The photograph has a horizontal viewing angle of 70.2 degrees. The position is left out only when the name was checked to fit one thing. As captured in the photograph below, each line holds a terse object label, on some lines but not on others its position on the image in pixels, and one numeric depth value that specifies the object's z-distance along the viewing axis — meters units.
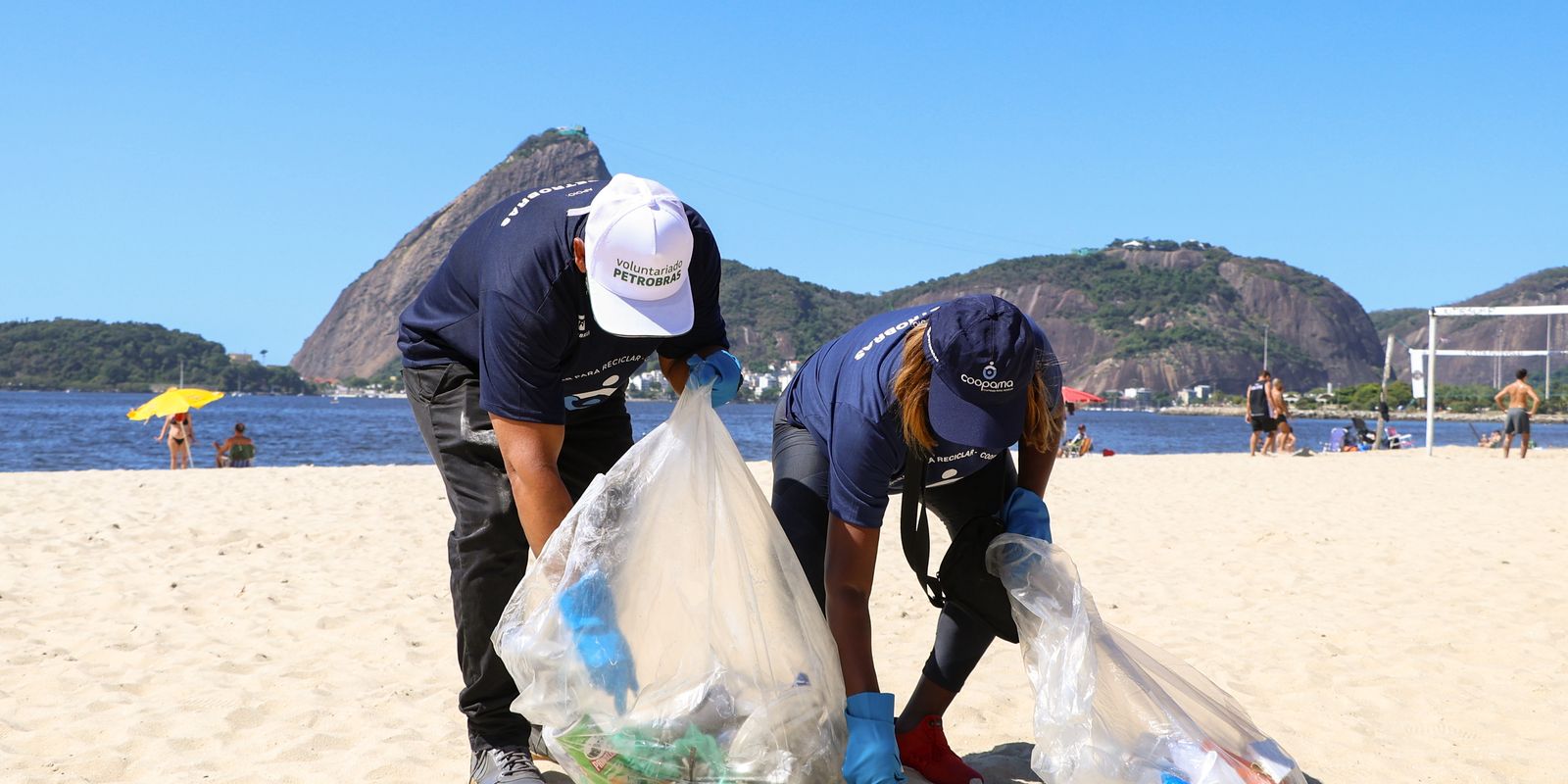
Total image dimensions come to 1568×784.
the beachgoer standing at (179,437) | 14.63
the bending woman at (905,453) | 2.10
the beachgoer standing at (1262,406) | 16.08
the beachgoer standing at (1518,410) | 15.02
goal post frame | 15.06
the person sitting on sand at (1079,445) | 19.73
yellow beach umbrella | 14.76
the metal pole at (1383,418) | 18.92
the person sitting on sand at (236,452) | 14.45
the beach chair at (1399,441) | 20.78
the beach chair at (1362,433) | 21.17
